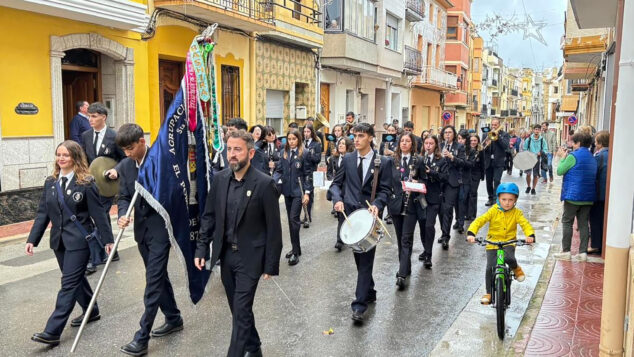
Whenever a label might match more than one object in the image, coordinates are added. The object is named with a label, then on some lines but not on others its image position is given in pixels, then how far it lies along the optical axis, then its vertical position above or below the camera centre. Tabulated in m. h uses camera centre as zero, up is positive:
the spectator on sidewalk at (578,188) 7.99 -0.92
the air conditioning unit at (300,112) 21.28 +0.20
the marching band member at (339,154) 10.19 -0.68
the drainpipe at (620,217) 3.95 -0.66
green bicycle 5.35 -1.55
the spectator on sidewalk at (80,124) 9.81 -0.17
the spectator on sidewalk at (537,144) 16.88 -0.67
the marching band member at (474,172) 11.45 -1.07
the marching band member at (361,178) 6.01 -0.63
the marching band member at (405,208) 6.58 -1.08
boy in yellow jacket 5.71 -1.04
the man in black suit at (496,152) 13.37 -0.73
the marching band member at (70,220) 5.10 -0.97
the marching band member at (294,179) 8.16 -0.93
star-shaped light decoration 15.93 +2.40
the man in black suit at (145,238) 4.92 -1.08
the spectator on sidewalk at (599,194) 8.11 -1.01
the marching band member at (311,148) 9.10 -0.50
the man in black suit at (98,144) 7.45 -0.40
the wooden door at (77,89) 13.01 +0.58
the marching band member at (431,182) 7.91 -0.88
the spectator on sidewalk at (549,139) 17.78 -0.55
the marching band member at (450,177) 9.32 -0.97
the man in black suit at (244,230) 4.38 -0.88
